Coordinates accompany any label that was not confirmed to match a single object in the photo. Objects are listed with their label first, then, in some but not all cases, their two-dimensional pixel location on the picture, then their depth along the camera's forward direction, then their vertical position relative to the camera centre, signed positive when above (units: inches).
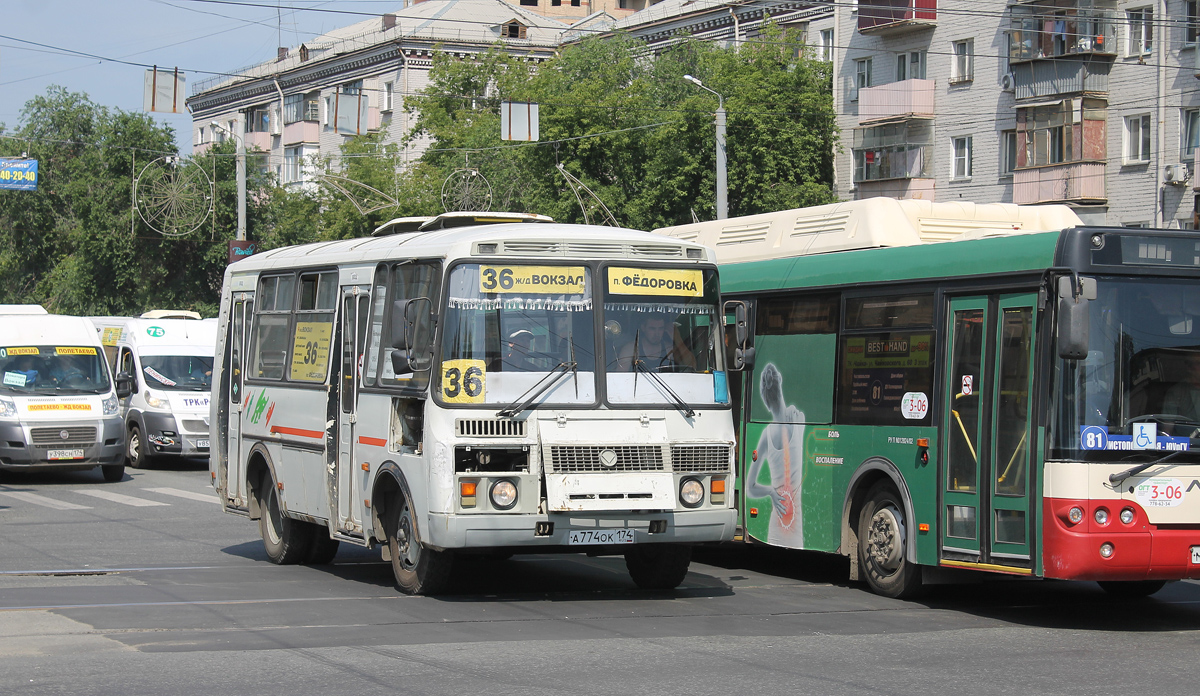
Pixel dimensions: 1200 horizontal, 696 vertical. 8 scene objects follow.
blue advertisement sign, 1438.2 +198.5
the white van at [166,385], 1051.3 -4.0
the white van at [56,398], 894.4 -12.4
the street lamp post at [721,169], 1249.0 +183.8
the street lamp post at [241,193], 1598.2 +199.4
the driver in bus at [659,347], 436.1 +11.5
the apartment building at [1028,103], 1448.1 +309.5
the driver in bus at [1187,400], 393.7 -1.6
